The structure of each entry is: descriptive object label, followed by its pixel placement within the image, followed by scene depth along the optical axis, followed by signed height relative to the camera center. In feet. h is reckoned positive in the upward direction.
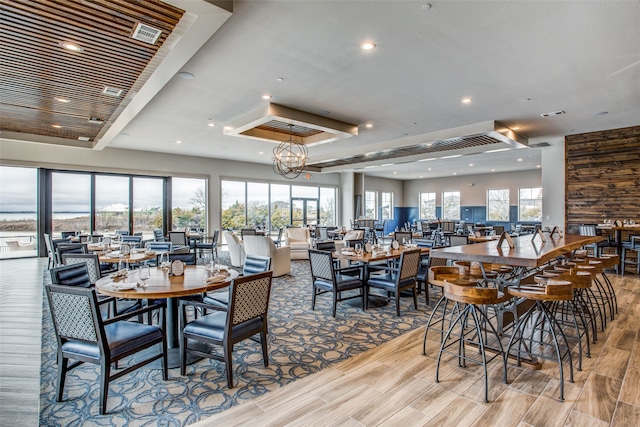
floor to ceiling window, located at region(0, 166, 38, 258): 30.42 +0.29
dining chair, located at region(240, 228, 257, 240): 33.71 -1.82
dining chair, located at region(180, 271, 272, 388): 9.09 -3.12
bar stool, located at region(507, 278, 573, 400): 8.98 -2.24
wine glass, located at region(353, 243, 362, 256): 17.16 -1.93
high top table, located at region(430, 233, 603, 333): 9.94 -1.31
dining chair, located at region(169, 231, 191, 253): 29.53 -2.13
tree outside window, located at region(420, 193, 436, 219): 65.39 +1.30
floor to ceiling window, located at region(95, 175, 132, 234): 35.12 +1.04
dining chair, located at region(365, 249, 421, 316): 15.47 -3.13
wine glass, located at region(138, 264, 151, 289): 10.66 -2.00
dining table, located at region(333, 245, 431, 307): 16.19 -2.11
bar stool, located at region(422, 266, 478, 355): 10.25 -2.04
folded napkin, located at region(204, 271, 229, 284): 10.26 -2.00
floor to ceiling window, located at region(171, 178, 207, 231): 39.65 +1.23
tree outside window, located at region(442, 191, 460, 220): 61.93 +1.32
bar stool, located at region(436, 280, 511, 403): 8.84 -2.30
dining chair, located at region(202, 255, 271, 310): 11.55 -2.06
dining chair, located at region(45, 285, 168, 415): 8.03 -3.13
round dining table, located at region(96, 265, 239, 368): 9.43 -2.12
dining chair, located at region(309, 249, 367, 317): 15.38 -3.16
